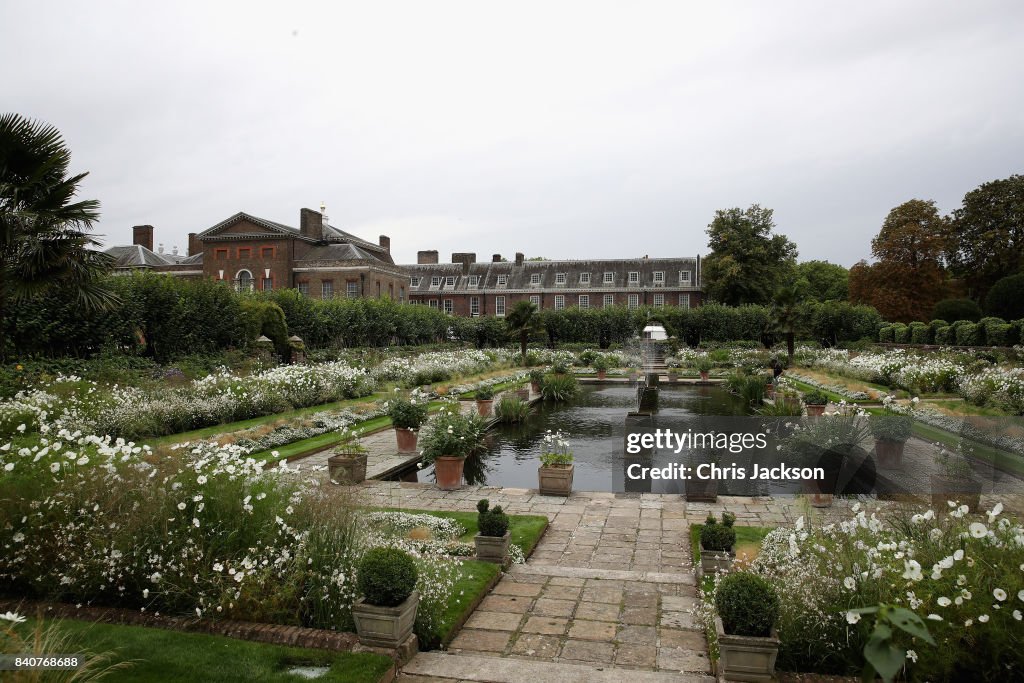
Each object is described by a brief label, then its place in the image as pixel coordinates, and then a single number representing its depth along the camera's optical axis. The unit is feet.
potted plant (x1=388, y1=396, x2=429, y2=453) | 36.32
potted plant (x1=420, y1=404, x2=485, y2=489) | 30.45
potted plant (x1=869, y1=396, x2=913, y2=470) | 28.53
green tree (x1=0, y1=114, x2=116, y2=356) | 28.12
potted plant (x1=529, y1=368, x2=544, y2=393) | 69.09
